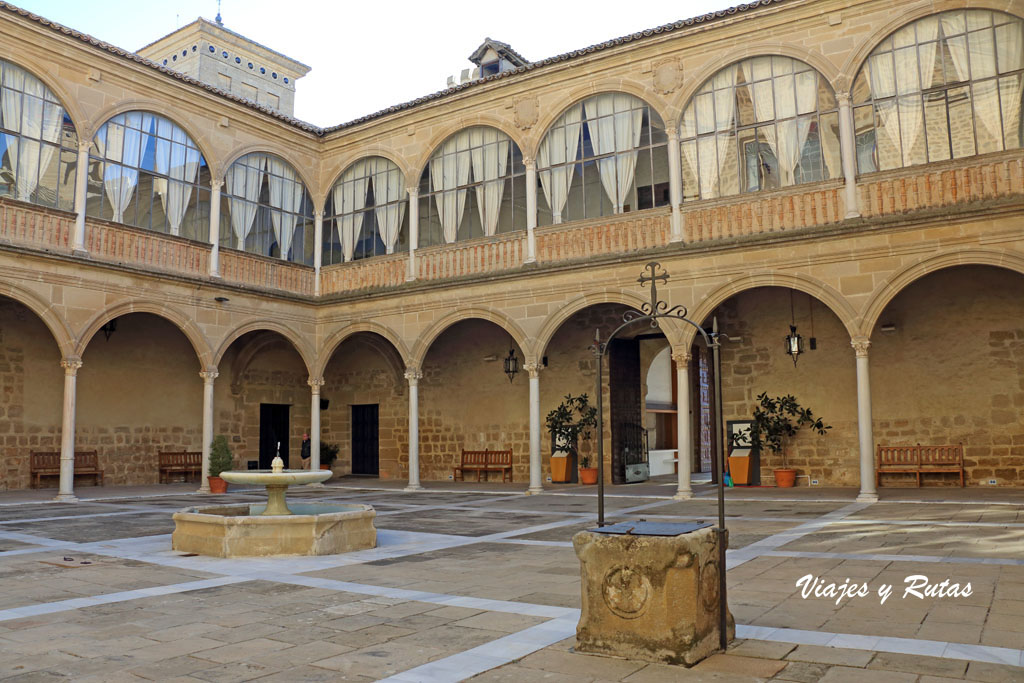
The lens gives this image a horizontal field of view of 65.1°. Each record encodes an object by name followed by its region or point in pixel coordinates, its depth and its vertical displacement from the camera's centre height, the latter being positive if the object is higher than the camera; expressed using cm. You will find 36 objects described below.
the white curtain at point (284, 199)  1750 +526
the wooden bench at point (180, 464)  1686 -51
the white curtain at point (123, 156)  1450 +518
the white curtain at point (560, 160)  1488 +511
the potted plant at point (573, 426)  1584 +17
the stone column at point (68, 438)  1294 +4
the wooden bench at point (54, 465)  1478 -45
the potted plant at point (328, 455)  1945 -42
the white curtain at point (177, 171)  1541 +517
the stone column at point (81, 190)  1359 +429
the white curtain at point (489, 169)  1577 +528
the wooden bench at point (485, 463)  1708 -59
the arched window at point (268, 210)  1666 +489
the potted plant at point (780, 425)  1388 +11
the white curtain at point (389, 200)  1722 +509
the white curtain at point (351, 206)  1780 +514
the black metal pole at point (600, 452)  597 -14
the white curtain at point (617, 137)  1427 +533
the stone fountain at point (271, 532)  719 -85
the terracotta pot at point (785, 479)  1384 -81
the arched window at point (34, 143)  1312 +497
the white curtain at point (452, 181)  1631 +521
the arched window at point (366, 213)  1728 +491
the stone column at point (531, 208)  1482 +420
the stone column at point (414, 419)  1586 +35
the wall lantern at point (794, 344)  1362 +149
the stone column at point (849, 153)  1209 +422
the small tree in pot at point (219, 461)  1506 -42
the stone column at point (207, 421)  1525 +34
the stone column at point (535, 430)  1433 +9
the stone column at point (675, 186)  1343 +416
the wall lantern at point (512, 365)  1703 +149
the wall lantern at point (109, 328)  1573 +219
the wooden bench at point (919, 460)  1265 -48
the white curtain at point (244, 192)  1664 +513
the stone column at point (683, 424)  1277 +15
